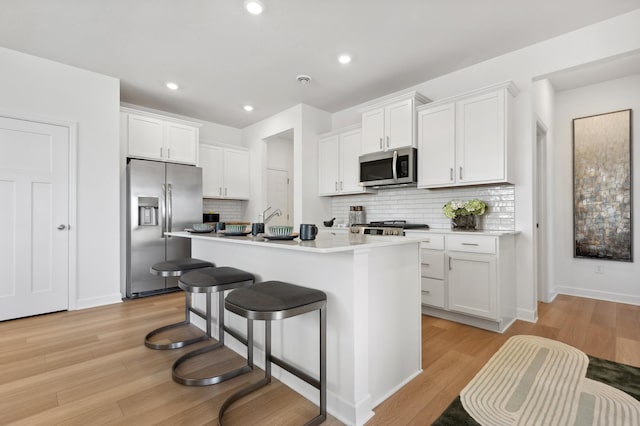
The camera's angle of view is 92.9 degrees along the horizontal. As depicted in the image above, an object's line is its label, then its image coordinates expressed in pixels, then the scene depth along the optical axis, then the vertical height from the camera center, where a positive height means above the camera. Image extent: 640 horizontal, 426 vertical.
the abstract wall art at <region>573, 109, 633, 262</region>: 3.67 +0.33
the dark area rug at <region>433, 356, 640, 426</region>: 1.54 -1.04
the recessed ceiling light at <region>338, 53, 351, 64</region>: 3.29 +1.70
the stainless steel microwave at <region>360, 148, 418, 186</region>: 3.62 +0.57
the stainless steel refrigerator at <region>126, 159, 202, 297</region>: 3.94 -0.03
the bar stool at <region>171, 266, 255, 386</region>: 1.90 -0.48
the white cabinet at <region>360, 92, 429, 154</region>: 3.62 +1.13
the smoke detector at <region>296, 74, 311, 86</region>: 3.77 +1.69
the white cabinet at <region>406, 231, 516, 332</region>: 2.77 -0.63
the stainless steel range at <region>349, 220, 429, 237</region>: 2.31 -0.14
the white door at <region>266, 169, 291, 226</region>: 5.96 +0.40
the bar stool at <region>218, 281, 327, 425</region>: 1.38 -0.43
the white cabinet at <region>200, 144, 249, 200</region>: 5.18 +0.74
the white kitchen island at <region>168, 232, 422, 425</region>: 1.54 -0.60
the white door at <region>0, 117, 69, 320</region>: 3.12 -0.04
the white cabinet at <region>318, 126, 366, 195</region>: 4.39 +0.78
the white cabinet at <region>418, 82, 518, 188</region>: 2.98 +0.79
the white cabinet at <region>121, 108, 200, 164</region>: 4.15 +1.10
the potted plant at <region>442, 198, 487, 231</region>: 3.22 +0.00
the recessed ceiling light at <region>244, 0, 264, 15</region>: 2.43 +1.69
